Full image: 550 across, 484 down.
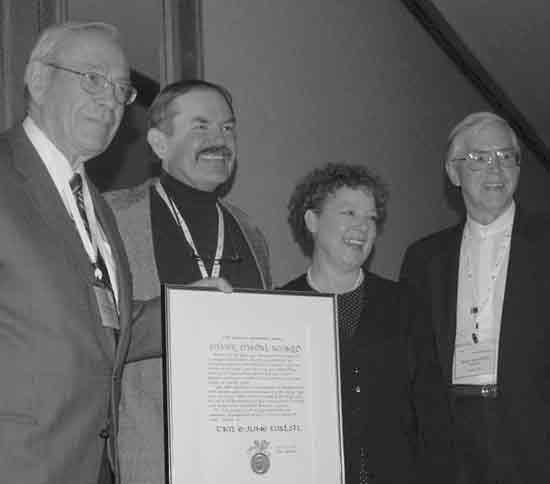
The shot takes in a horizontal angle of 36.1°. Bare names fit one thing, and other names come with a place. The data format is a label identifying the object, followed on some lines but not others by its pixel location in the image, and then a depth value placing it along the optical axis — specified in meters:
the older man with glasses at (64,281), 1.83
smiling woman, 2.73
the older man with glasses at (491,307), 2.86
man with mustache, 2.55
